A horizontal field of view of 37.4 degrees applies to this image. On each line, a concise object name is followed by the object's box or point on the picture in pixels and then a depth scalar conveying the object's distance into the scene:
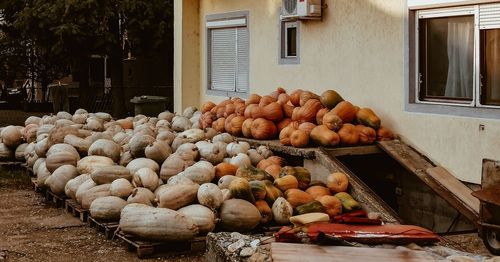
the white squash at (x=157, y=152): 10.00
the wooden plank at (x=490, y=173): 7.55
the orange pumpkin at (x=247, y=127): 11.27
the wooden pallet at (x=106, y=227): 8.61
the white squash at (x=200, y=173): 8.98
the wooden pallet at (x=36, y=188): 11.54
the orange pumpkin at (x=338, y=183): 8.96
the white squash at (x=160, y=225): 7.75
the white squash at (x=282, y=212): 8.38
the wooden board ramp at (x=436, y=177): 8.49
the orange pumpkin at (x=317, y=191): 8.80
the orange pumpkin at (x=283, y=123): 10.95
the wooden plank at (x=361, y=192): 8.34
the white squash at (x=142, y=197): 8.47
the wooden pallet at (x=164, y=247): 7.78
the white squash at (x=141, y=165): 9.67
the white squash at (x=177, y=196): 8.18
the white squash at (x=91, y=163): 10.21
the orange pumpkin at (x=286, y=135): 10.37
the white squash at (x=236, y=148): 10.30
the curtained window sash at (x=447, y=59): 9.15
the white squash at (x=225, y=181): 8.78
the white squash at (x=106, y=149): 10.57
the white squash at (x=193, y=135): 11.04
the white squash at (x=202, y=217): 7.96
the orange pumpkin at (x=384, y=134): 10.06
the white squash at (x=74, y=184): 9.98
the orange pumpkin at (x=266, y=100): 11.34
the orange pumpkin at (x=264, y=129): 11.00
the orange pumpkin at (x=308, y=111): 10.52
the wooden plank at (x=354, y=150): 9.82
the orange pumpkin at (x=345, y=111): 10.16
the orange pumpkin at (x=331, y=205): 8.47
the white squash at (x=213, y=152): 10.05
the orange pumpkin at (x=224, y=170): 9.37
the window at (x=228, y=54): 14.47
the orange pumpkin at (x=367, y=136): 10.00
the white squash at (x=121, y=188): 8.88
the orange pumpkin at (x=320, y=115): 10.37
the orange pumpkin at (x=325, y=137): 9.82
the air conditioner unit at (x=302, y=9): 11.58
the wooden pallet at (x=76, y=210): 9.50
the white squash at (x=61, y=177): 10.35
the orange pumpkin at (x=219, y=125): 12.09
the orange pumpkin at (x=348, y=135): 9.91
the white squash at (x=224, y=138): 10.98
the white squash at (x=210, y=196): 8.16
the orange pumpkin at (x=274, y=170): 9.55
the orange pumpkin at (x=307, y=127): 10.22
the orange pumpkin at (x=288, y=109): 11.05
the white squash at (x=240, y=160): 9.79
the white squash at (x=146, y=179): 9.02
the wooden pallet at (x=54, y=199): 10.55
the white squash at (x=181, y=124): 12.67
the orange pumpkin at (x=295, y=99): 11.22
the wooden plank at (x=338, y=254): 5.34
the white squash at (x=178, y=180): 8.62
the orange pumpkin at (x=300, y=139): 10.09
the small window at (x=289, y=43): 12.63
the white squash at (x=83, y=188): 9.57
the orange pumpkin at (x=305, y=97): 10.96
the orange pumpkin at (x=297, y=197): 8.63
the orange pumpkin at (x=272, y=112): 11.03
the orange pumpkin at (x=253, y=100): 11.80
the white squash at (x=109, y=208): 8.73
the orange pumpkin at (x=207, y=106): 13.05
